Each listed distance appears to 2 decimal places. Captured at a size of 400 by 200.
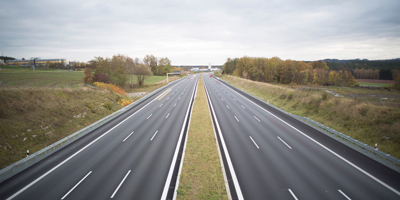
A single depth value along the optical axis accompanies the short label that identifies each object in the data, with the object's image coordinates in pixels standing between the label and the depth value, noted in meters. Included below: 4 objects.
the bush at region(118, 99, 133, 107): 32.05
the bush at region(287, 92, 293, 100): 32.23
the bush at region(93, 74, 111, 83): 54.03
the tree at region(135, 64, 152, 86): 68.31
